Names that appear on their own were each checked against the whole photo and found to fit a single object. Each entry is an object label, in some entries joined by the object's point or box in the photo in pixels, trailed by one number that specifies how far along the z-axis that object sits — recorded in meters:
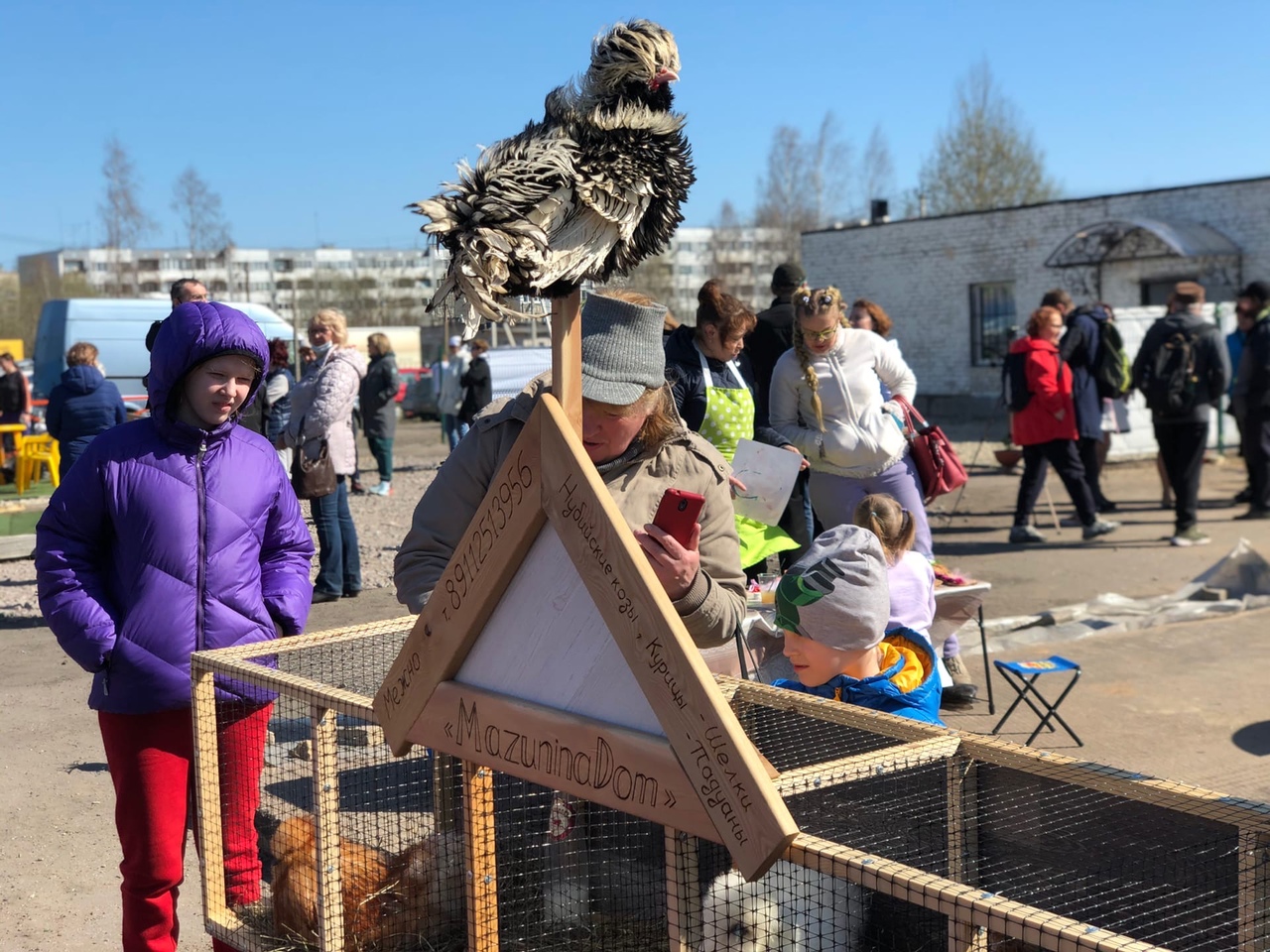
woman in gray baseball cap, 2.63
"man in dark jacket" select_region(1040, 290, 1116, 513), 11.48
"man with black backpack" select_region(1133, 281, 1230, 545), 10.69
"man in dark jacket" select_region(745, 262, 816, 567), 7.74
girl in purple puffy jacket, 3.23
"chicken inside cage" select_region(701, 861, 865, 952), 2.28
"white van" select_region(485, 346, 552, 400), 20.33
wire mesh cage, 2.21
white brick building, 22.53
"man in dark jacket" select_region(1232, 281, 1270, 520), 11.64
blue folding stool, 5.42
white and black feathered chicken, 1.83
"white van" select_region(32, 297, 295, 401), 22.81
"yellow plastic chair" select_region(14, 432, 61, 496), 15.65
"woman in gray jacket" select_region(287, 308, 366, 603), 8.55
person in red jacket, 10.46
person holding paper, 6.06
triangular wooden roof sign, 1.83
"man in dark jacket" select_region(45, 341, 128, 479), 10.24
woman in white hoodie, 6.36
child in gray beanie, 3.12
